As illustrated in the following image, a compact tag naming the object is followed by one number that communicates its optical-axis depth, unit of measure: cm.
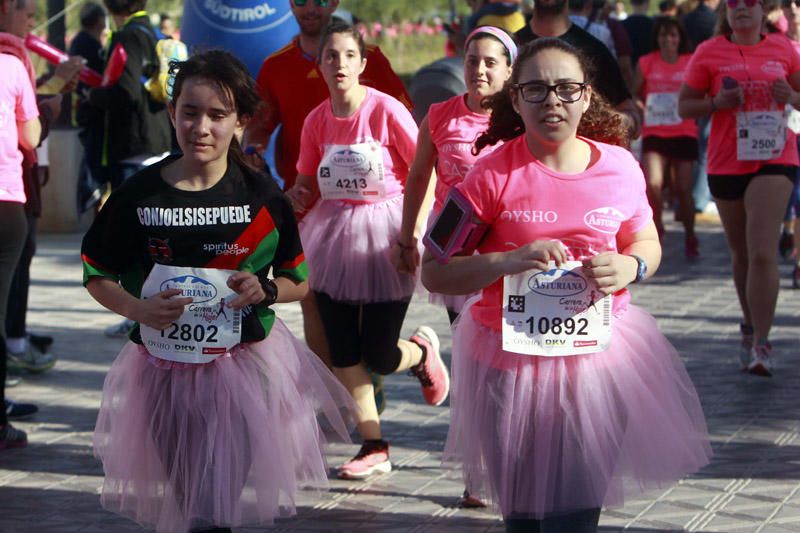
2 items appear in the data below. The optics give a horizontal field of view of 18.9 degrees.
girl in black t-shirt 730
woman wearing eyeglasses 678
